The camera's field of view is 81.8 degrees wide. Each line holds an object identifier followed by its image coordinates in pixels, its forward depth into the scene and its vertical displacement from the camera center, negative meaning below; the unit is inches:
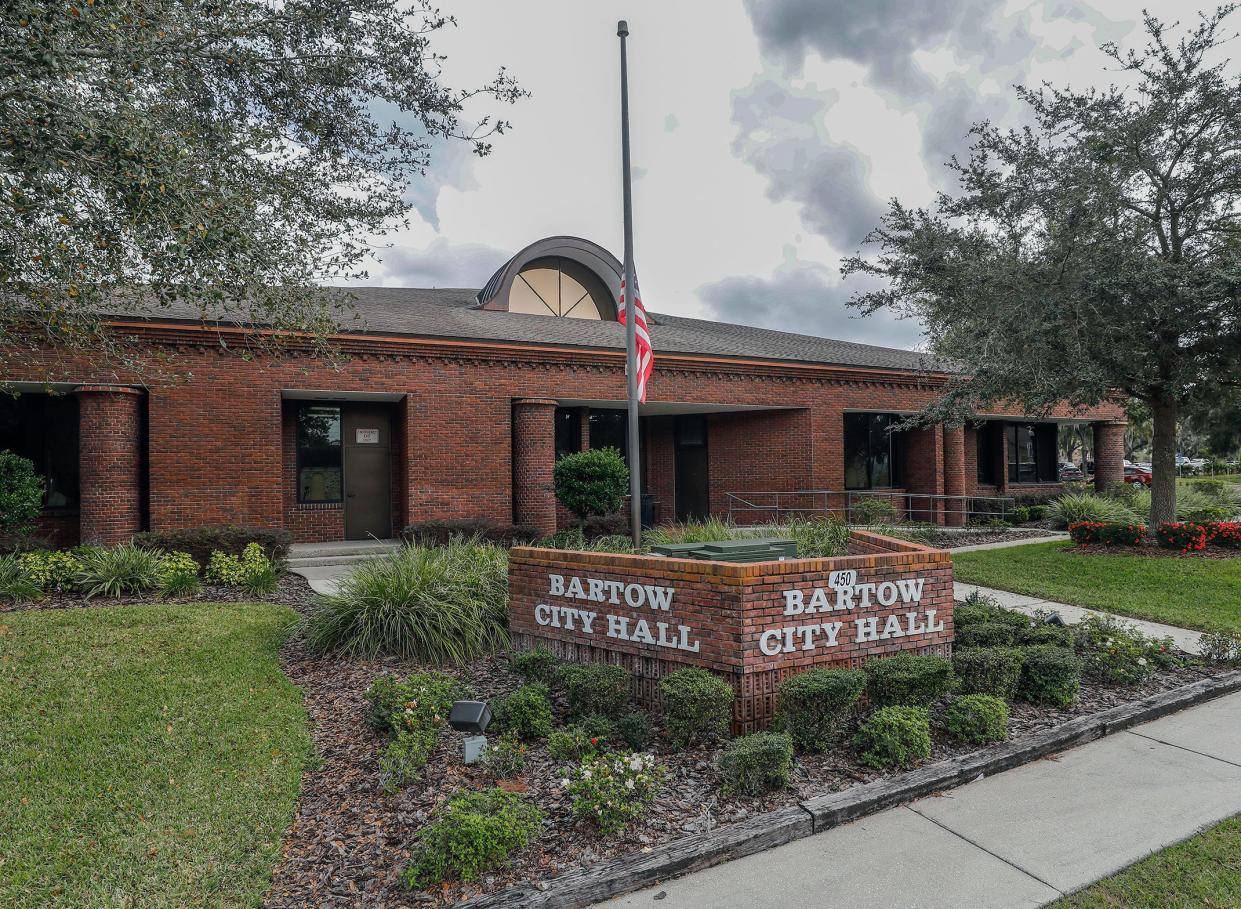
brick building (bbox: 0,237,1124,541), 482.0 +29.0
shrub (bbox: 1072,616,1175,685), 238.1 -70.8
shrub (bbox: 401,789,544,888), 130.1 -71.9
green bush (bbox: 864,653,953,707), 197.8 -63.0
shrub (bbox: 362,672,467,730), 193.1 -68.4
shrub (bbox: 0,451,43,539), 403.2 -17.7
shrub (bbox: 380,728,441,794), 167.9 -72.4
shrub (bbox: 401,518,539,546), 509.0 -53.7
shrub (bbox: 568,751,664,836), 146.5 -70.1
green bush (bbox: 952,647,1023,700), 210.1 -64.7
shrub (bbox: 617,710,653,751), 185.6 -72.0
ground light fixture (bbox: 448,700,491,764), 194.2 -71.3
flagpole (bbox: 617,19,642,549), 313.6 +64.5
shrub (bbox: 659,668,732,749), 179.2 -62.9
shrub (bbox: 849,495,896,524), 642.2 -52.9
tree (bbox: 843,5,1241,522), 439.5 +130.5
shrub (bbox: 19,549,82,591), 366.3 -56.1
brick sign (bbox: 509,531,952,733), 196.1 -47.6
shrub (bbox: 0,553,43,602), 345.4 -60.1
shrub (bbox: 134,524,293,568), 415.8 -48.0
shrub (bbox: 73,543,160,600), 365.1 -58.4
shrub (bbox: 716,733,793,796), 161.5 -71.1
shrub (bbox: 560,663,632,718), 198.1 -65.3
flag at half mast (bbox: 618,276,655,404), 339.0 +49.9
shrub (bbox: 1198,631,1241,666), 259.4 -73.1
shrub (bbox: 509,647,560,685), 226.7 -66.4
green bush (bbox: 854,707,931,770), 175.9 -71.4
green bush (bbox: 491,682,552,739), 195.5 -71.1
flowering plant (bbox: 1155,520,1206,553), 469.4 -56.6
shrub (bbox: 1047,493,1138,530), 689.0 -57.9
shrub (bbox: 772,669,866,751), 183.0 -64.7
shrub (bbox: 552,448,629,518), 501.4 -16.9
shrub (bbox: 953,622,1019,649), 245.9 -63.4
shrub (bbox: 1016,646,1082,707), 216.5 -69.0
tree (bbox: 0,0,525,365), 201.9 +109.7
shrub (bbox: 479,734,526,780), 173.9 -74.5
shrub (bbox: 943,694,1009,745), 189.3 -71.6
